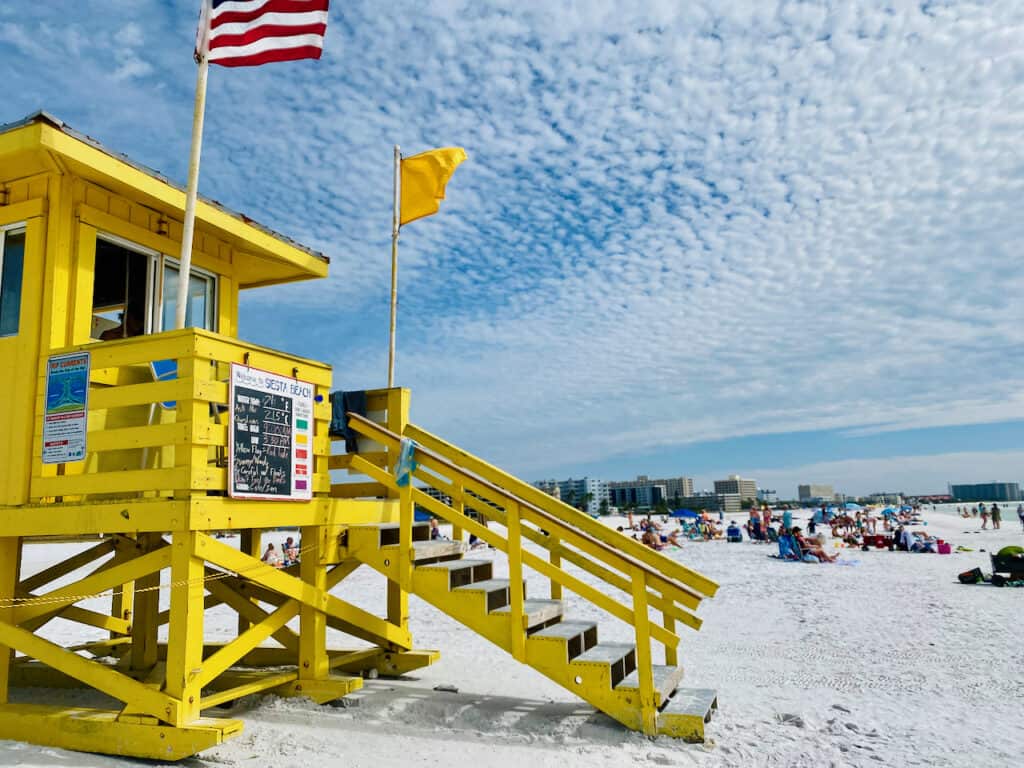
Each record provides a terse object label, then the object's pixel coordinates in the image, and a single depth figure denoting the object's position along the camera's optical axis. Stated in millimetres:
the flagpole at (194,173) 5918
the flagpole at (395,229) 8806
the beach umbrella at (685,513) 48584
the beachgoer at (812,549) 22672
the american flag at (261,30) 6719
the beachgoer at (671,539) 30016
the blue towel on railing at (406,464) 6820
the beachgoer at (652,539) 26359
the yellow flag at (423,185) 10422
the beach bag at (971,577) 17234
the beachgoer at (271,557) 19603
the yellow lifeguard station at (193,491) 5598
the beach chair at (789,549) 23375
